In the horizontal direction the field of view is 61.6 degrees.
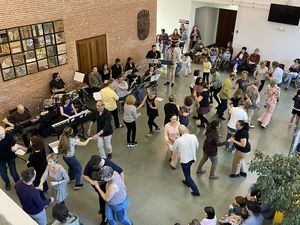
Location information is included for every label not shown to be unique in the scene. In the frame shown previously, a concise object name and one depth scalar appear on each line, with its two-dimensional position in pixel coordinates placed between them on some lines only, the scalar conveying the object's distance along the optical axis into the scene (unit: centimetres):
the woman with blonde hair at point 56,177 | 416
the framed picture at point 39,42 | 690
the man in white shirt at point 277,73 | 837
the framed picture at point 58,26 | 717
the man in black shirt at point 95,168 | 366
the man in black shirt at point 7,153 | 461
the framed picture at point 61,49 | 742
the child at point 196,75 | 719
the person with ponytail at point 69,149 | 456
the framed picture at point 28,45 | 673
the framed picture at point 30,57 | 683
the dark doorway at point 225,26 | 1250
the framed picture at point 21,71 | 674
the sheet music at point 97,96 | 670
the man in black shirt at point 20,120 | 598
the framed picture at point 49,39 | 711
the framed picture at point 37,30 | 679
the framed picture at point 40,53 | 702
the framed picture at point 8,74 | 652
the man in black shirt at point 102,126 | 524
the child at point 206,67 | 888
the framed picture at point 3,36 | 627
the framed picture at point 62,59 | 752
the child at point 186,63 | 994
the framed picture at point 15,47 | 650
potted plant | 330
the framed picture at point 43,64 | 713
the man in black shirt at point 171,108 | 587
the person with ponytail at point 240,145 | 495
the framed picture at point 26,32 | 659
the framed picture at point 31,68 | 693
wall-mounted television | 951
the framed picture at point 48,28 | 699
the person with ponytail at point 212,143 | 496
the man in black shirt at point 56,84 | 731
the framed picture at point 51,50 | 723
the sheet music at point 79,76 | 771
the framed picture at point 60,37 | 731
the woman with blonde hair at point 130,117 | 573
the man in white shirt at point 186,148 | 471
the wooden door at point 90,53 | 797
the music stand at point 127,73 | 811
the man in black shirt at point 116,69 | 859
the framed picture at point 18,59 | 662
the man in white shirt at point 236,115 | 567
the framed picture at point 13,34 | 639
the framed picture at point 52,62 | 733
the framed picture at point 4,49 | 635
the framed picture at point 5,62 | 642
